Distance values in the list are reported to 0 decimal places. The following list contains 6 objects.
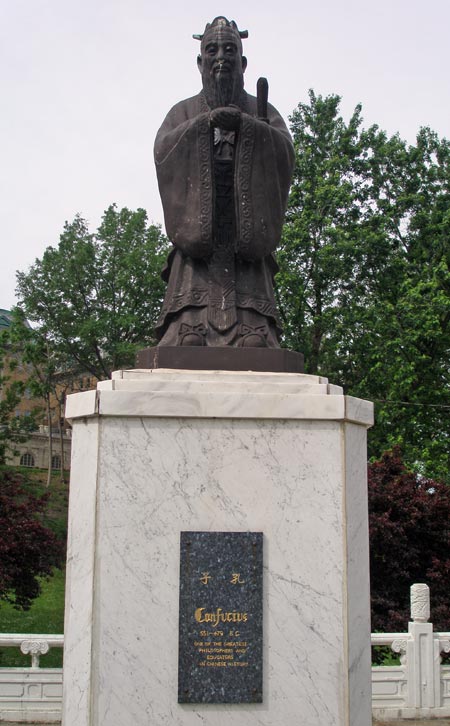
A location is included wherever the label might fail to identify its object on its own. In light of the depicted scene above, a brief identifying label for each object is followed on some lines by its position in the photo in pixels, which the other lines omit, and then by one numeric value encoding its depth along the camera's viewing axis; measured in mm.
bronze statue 5340
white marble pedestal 4391
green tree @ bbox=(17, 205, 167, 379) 26469
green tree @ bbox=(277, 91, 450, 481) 18312
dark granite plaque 4391
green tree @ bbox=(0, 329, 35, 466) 21125
